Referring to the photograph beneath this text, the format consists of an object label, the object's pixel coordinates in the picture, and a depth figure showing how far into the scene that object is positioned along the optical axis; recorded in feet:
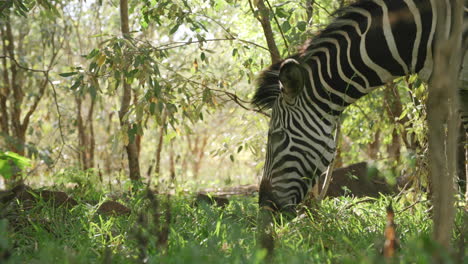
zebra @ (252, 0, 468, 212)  29.78
